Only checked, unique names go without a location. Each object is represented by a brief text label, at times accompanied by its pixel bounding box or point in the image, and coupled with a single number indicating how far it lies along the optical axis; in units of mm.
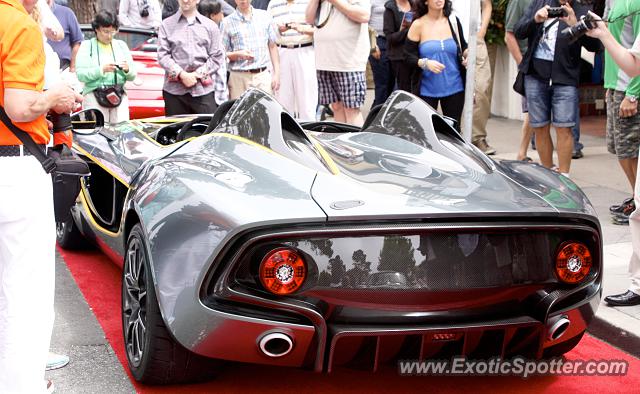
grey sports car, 3621
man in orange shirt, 3461
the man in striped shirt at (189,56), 8812
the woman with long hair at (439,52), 8680
